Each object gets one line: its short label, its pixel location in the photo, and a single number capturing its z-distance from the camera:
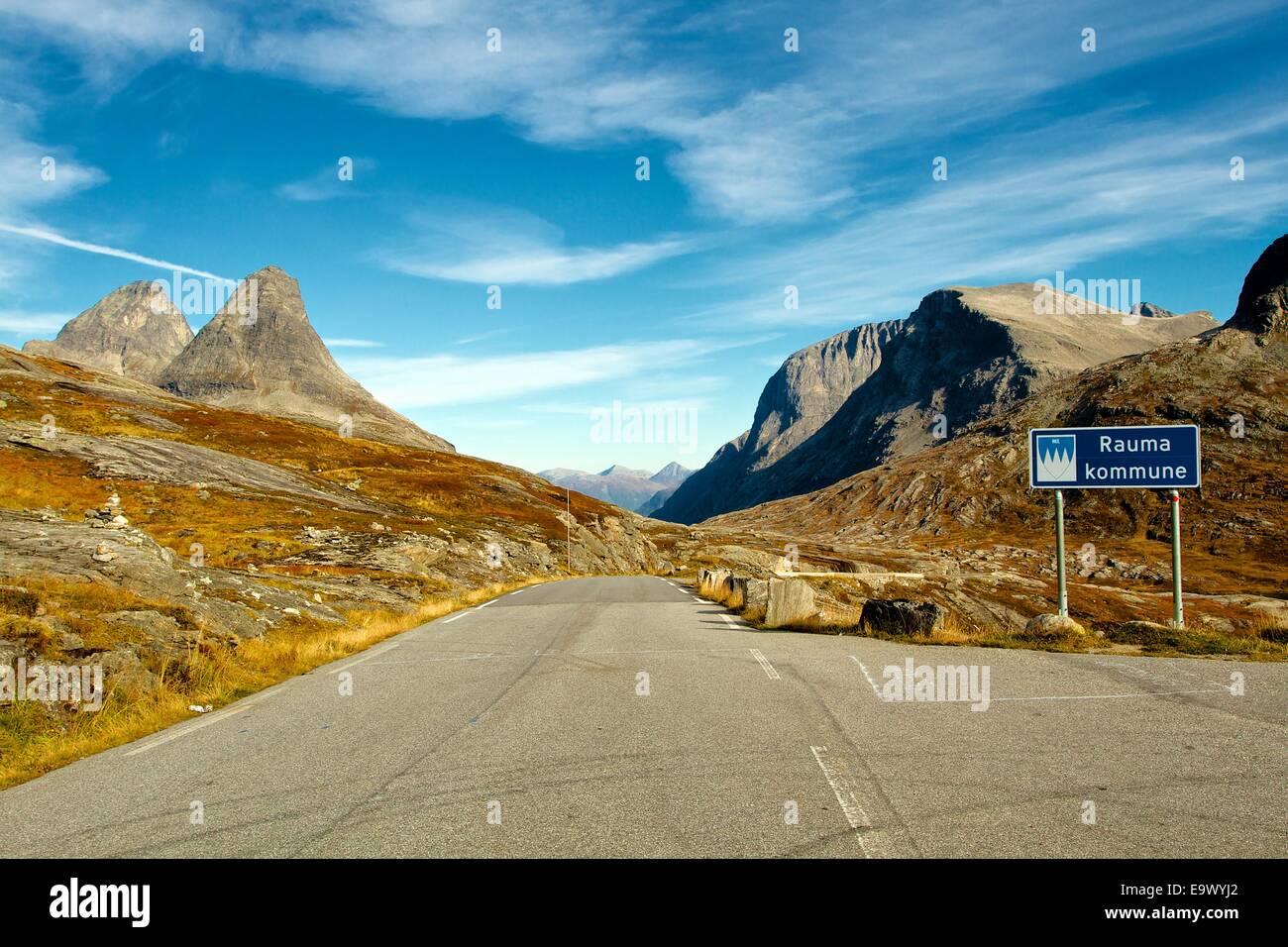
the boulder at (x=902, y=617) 14.65
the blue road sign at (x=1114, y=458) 16.45
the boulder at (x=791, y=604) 16.94
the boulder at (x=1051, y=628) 13.60
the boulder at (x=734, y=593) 21.98
